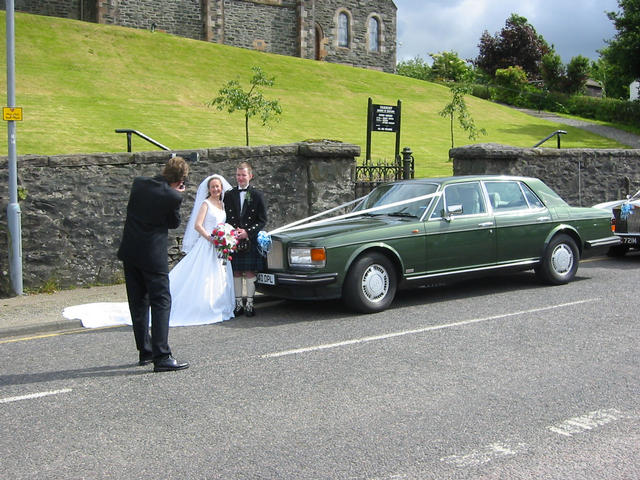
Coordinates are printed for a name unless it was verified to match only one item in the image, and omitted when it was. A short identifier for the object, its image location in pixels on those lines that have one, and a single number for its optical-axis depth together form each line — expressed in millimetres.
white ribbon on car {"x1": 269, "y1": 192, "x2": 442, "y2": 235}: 9234
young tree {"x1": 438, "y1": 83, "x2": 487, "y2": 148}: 31859
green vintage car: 8156
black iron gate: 13422
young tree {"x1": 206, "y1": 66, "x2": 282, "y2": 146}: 24964
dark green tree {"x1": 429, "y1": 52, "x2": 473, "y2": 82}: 71312
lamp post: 9672
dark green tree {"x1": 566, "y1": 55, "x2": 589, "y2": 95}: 57906
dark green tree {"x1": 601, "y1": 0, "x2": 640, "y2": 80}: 41562
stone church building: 47125
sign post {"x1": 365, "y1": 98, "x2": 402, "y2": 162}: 16297
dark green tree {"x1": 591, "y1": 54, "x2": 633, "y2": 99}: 79750
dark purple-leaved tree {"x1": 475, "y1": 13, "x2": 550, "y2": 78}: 73062
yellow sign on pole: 9758
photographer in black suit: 6117
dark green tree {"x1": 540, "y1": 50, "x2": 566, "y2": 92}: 59062
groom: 8477
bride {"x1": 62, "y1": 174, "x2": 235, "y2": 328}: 8227
